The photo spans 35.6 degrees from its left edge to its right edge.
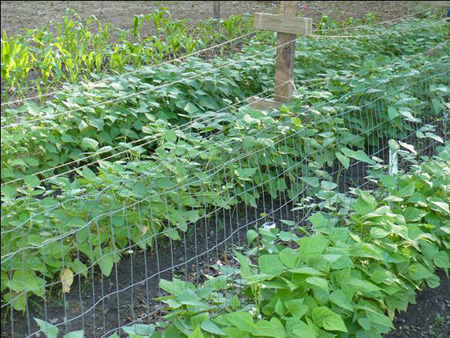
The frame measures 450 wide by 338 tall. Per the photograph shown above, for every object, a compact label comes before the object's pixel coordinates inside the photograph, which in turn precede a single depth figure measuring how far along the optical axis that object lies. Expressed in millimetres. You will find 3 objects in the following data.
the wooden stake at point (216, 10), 7694
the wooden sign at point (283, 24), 4648
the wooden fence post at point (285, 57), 4816
